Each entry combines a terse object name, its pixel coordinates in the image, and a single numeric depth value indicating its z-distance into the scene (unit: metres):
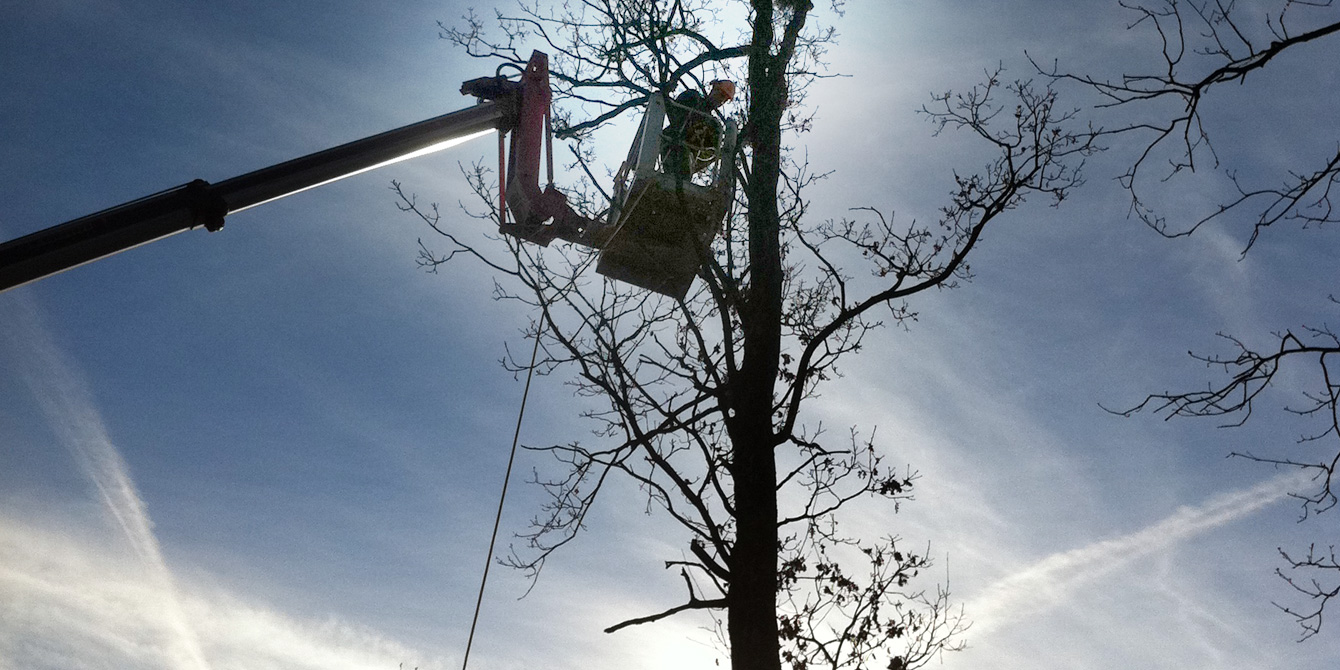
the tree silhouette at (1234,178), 5.62
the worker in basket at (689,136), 9.32
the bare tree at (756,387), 8.34
